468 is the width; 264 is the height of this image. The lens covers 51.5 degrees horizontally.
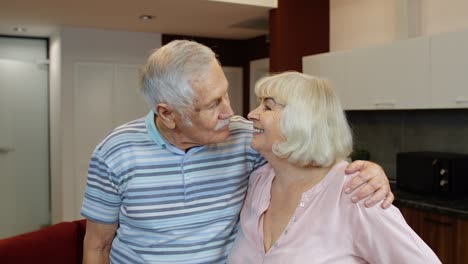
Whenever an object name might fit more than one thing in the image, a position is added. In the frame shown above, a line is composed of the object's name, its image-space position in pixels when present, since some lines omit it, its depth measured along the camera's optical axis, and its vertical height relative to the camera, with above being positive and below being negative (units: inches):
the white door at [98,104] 215.3 +11.5
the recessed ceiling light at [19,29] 216.2 +45.5
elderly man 54.5 -5.2
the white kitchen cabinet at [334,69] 156.0 +20.0
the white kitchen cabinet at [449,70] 118.3 +14.8
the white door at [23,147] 233.1 -8.5
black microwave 125.0 -12.0
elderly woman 49.4 -8.3
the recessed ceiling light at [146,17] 187.6 +44.0
